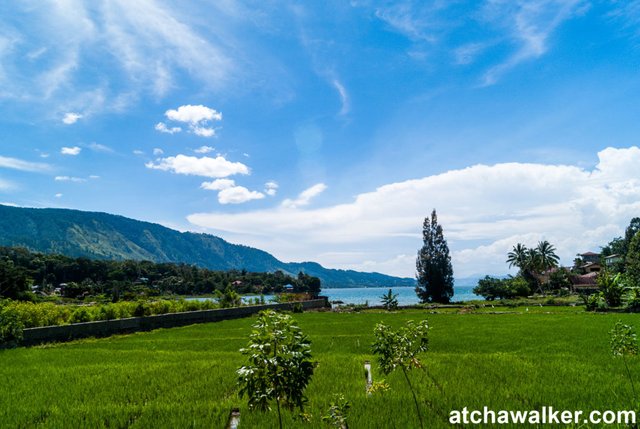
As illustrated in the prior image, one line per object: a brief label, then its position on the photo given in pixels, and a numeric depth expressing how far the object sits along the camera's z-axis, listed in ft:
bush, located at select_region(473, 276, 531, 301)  217.36
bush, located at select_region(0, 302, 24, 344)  45.03
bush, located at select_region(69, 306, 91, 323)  59.71
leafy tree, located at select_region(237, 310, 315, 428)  11.33
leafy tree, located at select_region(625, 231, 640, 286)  159.02
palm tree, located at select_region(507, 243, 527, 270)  286.54
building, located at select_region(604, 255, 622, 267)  335.06
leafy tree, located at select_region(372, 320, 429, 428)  16.11
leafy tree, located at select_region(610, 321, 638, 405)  23.08
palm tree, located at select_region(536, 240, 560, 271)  277.85
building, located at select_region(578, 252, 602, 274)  325.83
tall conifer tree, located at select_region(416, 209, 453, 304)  209.97
